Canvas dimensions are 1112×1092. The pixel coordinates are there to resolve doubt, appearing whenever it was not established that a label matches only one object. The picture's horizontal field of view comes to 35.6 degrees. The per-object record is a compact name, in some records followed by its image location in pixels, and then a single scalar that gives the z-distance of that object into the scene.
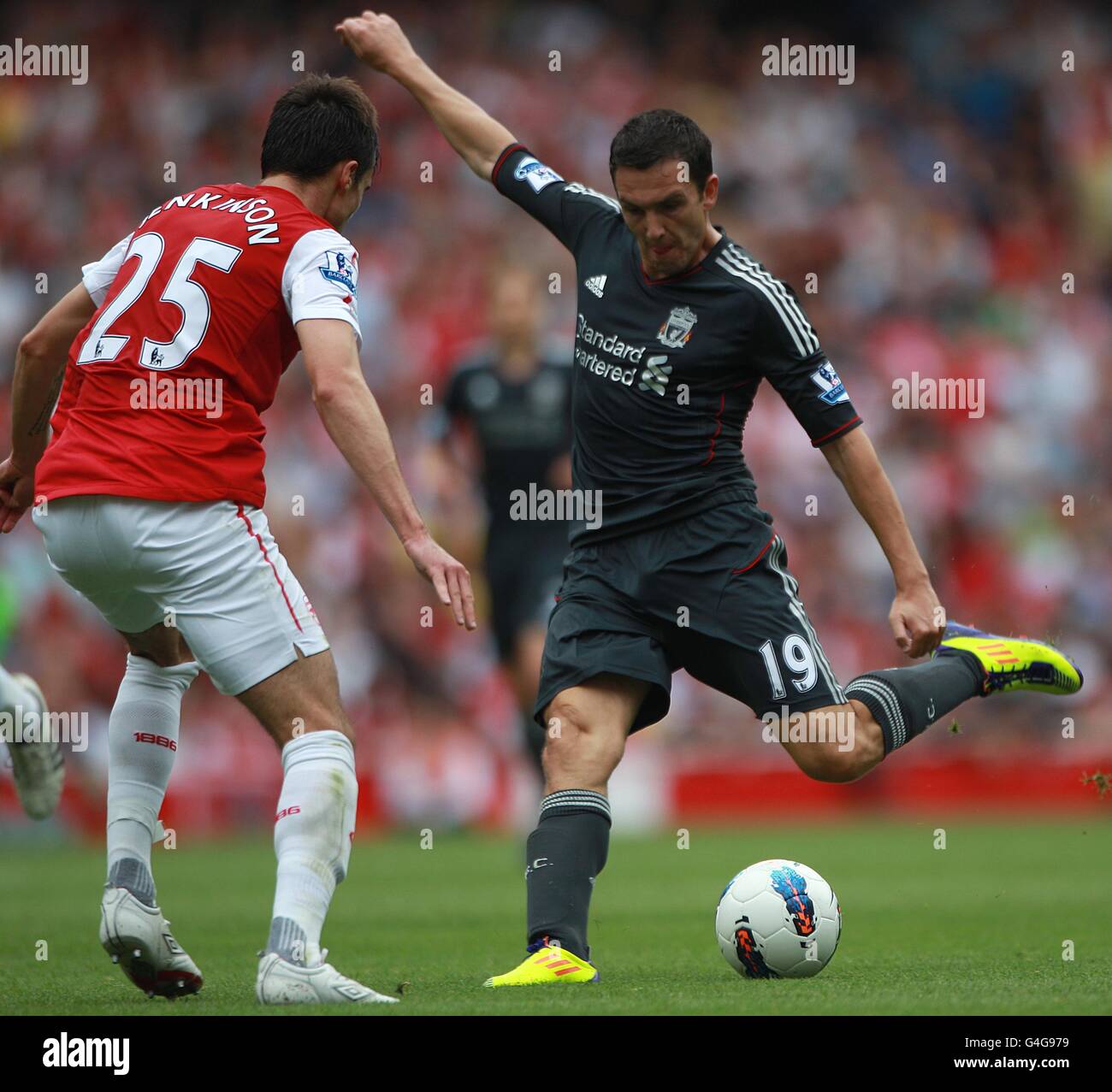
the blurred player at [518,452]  9.36
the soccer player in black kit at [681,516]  4.98
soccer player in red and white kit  4.21
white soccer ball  4.93
